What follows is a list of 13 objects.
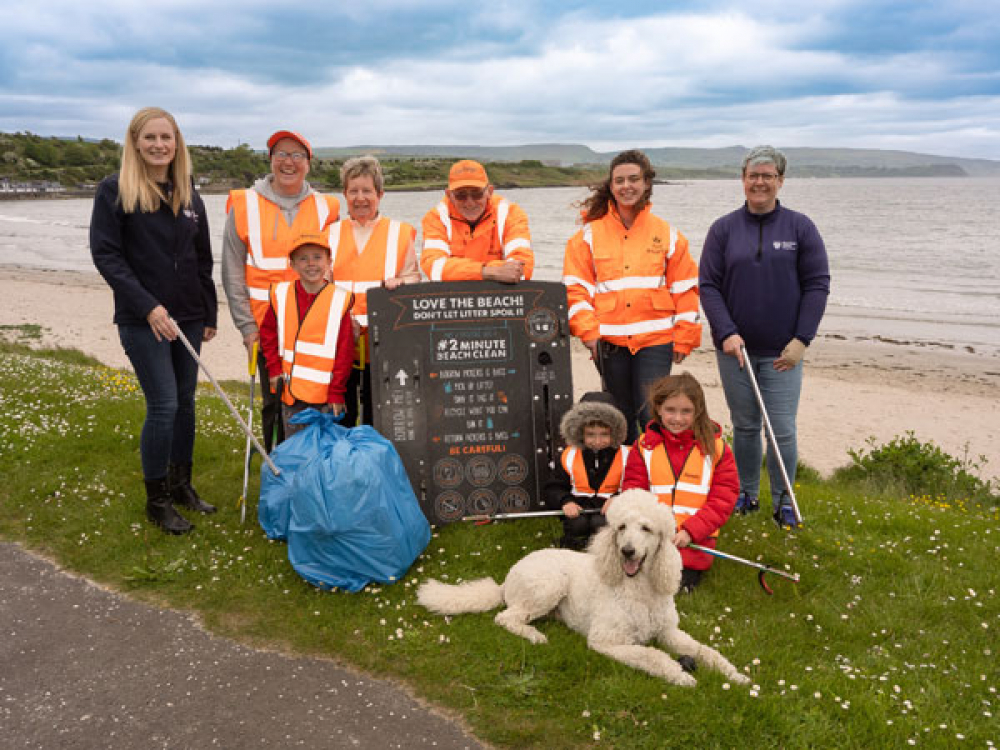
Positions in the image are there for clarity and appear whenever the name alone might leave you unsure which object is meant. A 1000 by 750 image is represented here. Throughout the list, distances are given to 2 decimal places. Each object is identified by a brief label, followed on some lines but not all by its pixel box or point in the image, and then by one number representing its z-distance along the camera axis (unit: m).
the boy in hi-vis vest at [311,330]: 5.93
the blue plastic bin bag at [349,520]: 5.13
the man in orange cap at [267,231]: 6.32
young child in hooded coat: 5.68
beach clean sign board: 6.37
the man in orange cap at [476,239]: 6.30
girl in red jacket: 5.30
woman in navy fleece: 6.07
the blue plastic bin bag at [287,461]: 5.59
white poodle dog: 4.37
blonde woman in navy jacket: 5.46
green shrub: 9.66
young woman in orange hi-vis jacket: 6.22
